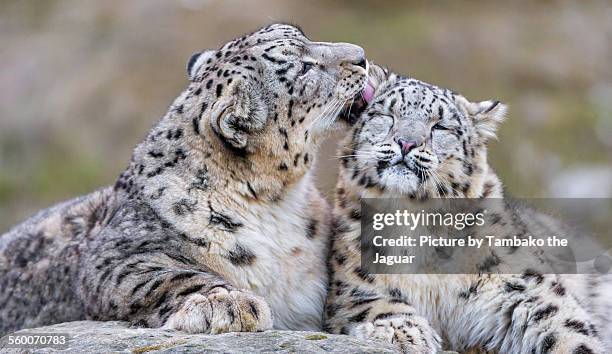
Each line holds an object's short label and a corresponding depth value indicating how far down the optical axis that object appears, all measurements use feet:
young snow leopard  49.47
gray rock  43.11
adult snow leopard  51.72
